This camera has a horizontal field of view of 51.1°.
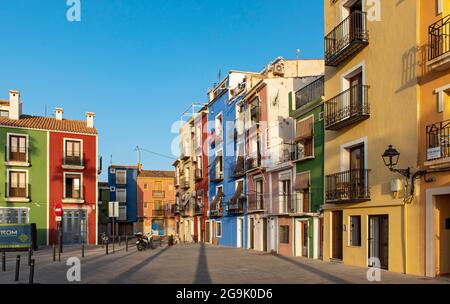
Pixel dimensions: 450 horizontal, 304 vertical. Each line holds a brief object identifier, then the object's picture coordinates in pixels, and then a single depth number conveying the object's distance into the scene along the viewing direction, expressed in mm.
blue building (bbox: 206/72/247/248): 34688
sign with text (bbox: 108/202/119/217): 27016
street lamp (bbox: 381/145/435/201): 14655
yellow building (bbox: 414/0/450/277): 13875
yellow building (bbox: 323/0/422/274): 15422
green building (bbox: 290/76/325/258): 22375
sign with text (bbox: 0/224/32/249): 29859
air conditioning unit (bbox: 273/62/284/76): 32750
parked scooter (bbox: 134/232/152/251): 29836
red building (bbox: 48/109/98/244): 39812
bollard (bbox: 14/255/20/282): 14555
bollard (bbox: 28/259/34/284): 13071
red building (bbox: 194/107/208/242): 43878
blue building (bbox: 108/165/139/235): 71188
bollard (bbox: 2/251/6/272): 17741
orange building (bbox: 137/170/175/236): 72375
